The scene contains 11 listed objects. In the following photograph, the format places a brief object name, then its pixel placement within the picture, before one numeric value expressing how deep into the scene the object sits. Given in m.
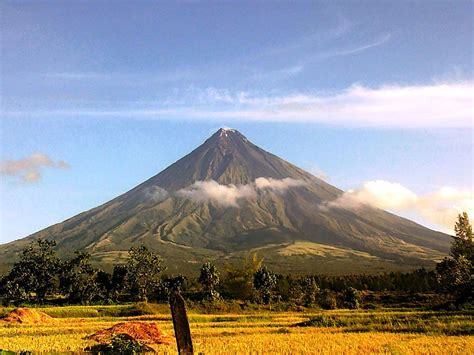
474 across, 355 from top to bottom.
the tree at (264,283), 83.12
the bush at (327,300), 69.16
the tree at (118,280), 85.12
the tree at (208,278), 82.44
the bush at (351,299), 67.44
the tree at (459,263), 67.06
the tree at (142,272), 86.25
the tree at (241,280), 87.00
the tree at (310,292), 76.18
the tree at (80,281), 78.00
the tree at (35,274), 79.38
